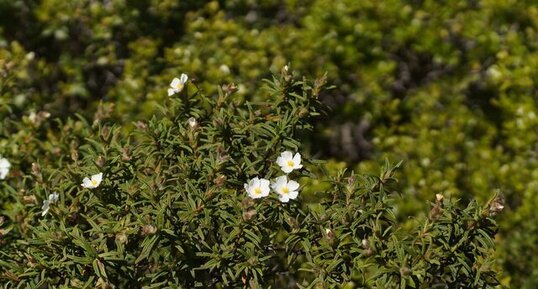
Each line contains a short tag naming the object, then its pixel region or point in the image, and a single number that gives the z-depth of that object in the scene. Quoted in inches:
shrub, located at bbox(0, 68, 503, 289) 127.4
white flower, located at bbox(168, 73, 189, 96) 151.1
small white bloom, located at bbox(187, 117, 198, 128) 142.3
